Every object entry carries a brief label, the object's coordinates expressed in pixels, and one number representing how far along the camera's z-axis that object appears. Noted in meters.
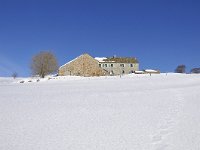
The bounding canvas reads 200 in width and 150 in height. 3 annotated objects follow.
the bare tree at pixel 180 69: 76.28
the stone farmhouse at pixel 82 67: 55.85
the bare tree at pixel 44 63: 64.29
